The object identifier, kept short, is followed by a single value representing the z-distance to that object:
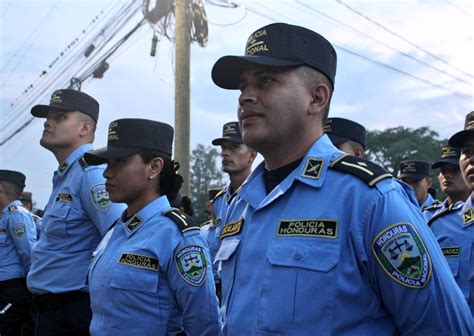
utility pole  10.44
